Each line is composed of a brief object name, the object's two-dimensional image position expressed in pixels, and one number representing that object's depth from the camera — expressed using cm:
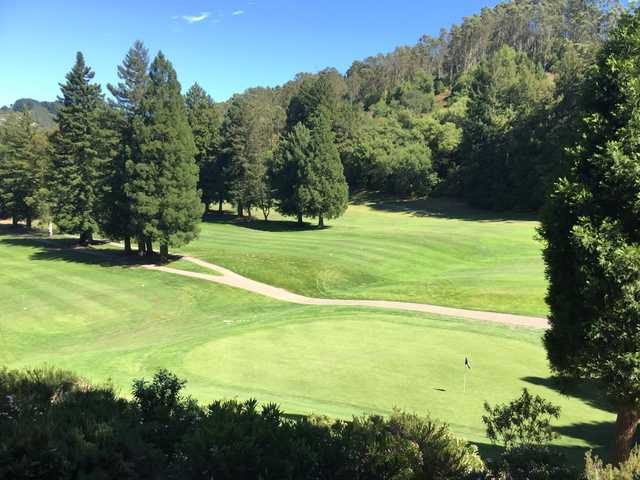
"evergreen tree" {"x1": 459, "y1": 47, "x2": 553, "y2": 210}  7612
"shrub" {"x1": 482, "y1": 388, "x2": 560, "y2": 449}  887
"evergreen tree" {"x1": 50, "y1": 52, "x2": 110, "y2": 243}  4791
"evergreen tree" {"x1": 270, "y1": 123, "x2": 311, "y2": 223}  6381
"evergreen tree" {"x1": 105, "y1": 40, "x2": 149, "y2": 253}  4184
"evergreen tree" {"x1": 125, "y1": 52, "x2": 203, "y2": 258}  4003
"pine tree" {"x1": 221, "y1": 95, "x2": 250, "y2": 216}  6912
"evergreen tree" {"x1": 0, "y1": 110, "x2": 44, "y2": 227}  6350
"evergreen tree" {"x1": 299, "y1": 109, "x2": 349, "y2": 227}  6225
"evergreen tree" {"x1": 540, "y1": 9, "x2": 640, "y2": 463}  884
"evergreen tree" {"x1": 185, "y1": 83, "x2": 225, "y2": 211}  7475
